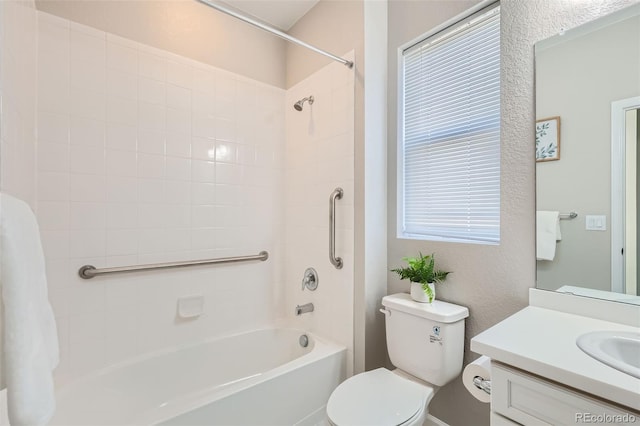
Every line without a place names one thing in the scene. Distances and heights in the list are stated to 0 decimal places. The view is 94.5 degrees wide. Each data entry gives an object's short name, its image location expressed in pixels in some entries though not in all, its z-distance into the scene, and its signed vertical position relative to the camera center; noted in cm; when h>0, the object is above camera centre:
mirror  101 +20
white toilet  121 -77
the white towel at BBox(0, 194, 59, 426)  57 -24
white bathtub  130 -94
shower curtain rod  129 +90
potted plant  147 -34
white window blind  144 +41
